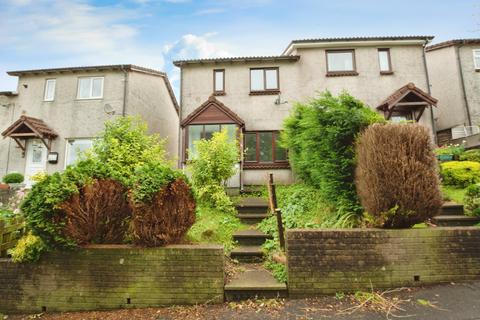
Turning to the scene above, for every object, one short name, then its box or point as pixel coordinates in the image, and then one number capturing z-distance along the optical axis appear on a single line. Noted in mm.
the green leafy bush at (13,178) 12109
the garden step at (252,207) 7994
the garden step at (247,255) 5474
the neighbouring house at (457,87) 14453
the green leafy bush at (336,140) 5341
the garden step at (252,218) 7312
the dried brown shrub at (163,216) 4289
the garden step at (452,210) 6891
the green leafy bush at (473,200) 6560
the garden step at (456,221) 6438
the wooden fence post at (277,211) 5207
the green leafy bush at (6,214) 5082
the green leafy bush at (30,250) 4293
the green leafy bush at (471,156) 10016
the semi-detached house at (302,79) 13070
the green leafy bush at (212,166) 8547
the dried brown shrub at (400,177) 4371
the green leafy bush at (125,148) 7895
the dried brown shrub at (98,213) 4203
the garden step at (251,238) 6078
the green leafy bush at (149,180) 4246
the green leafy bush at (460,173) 8344
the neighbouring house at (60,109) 13555
